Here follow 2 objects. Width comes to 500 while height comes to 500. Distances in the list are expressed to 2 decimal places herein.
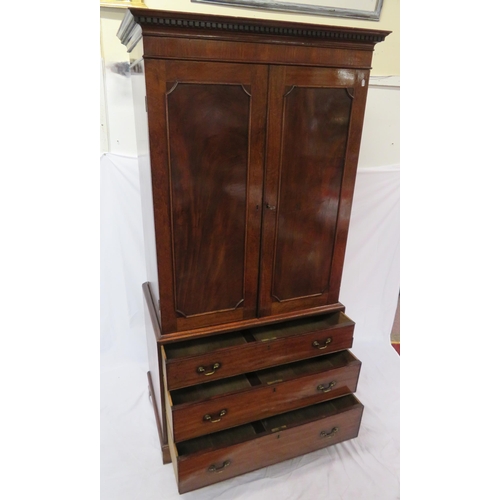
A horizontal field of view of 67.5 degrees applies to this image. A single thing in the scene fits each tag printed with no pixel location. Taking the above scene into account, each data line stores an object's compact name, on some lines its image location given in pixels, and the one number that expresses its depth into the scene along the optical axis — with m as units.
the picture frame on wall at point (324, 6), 1.62
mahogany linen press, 1.12
